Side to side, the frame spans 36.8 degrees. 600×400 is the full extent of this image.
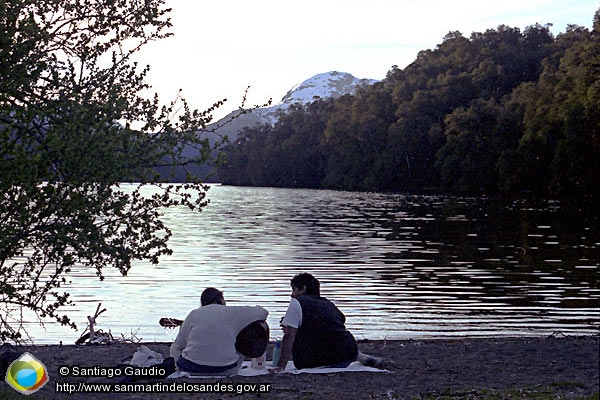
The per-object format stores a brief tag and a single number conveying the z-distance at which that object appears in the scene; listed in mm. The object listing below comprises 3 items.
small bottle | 12250
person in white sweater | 11344
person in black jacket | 11820
